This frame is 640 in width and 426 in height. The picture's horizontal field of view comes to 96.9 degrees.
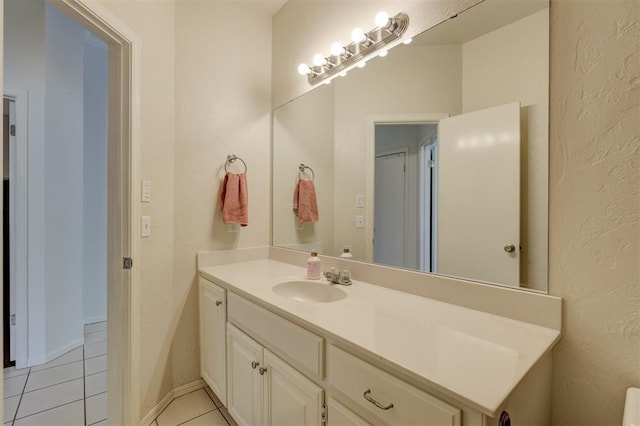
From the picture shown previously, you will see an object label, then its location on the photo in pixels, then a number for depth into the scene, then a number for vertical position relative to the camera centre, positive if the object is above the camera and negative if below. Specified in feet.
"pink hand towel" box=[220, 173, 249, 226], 6.11 +0.26
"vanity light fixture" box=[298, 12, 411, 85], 4.34 +2.83
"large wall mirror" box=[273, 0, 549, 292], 3.20 +0.87
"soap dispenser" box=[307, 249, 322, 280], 5.18 -1.04
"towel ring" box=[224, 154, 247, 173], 6.33 +1.17
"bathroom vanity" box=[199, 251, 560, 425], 2.15 -1.37
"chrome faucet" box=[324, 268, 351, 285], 4.75 -1.12
